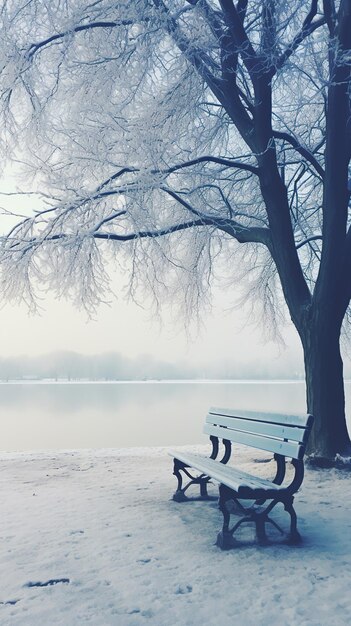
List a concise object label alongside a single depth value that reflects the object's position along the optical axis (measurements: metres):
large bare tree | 6.92
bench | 4.09
